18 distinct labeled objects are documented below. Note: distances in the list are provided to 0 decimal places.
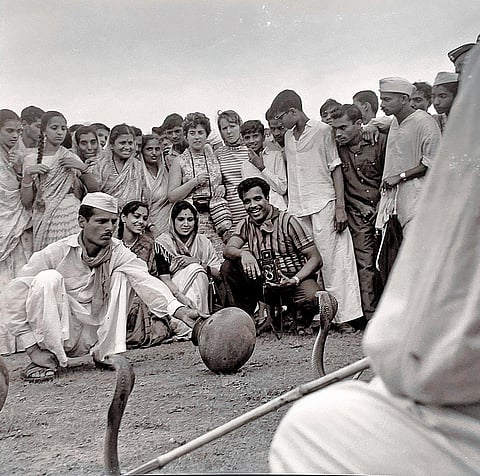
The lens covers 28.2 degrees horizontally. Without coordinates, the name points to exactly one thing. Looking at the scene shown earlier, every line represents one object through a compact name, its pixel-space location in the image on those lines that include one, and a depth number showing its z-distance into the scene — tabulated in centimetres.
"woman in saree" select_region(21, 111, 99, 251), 454
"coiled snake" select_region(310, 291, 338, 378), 388
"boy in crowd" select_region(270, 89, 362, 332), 472
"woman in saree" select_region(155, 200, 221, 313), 483
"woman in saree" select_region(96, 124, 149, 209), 470
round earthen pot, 421
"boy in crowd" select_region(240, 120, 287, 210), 473
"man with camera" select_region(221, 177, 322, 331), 469
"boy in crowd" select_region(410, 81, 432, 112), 450
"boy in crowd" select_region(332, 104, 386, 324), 482
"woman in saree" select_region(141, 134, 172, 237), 483
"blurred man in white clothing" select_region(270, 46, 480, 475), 91
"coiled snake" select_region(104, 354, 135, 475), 301
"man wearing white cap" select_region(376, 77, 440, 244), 456
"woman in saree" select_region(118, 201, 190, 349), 449
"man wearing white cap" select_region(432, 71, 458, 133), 442
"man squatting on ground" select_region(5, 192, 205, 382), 434
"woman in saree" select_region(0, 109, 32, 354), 455
